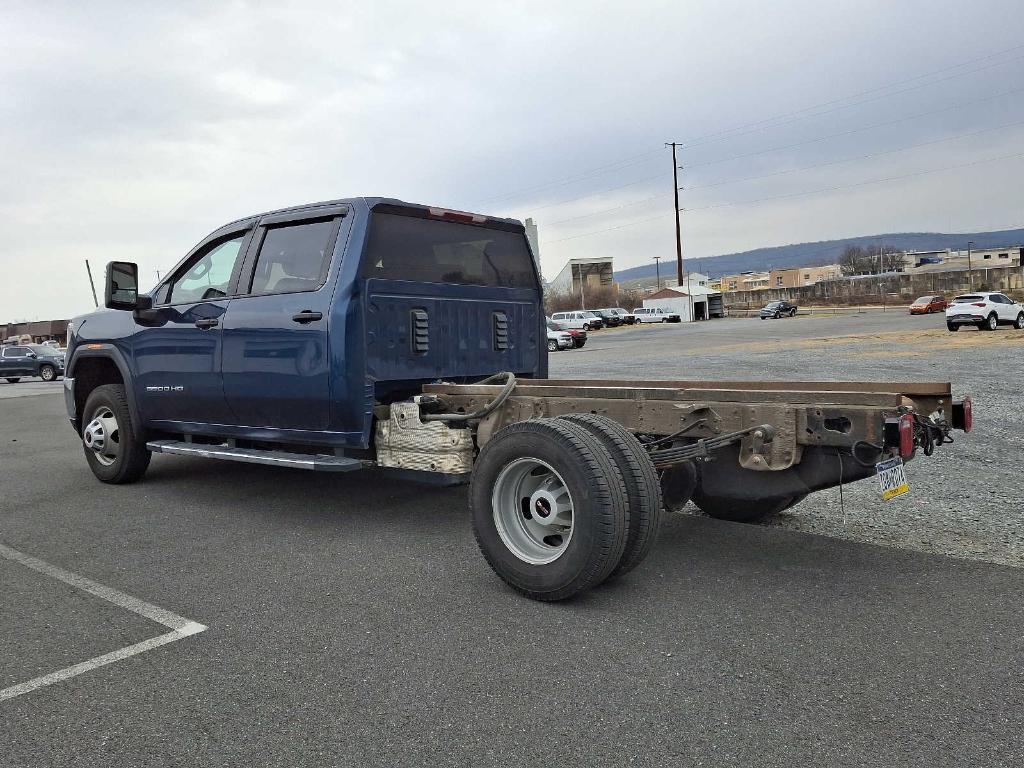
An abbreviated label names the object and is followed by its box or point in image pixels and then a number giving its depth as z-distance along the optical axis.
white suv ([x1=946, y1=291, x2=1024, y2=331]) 29.78
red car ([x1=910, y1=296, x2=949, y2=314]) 55.34
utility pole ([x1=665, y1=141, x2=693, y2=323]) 72.75
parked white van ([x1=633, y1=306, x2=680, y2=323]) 68.00
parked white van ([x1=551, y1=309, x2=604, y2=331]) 52.22
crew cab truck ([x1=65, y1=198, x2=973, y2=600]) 3.66
